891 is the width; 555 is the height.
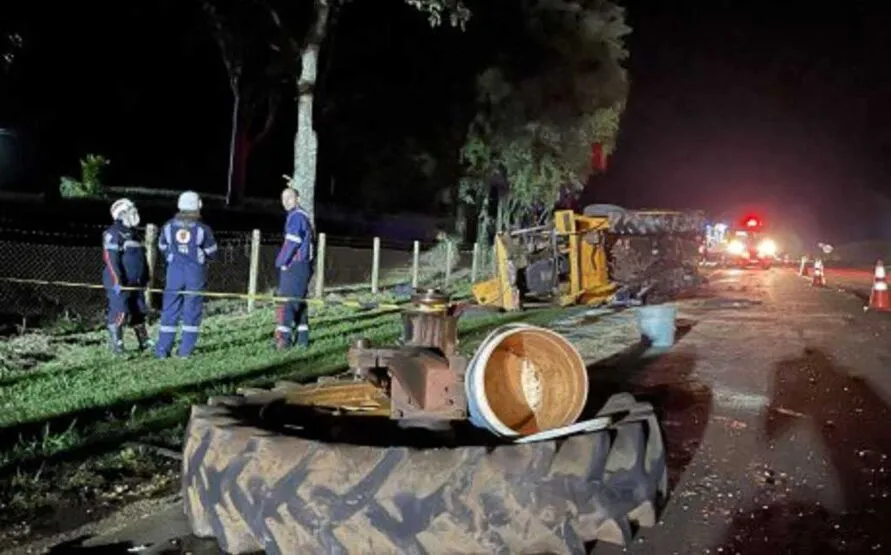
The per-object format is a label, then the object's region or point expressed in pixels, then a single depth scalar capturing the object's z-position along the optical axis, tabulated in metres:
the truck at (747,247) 39.25
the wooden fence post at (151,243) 14.32
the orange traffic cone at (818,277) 27.04
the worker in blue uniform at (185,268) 10.37
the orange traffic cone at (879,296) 18.62
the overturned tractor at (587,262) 17.31
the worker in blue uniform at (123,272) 10.77
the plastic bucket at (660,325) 12.41
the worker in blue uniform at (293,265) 10.84
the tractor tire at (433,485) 4.21
